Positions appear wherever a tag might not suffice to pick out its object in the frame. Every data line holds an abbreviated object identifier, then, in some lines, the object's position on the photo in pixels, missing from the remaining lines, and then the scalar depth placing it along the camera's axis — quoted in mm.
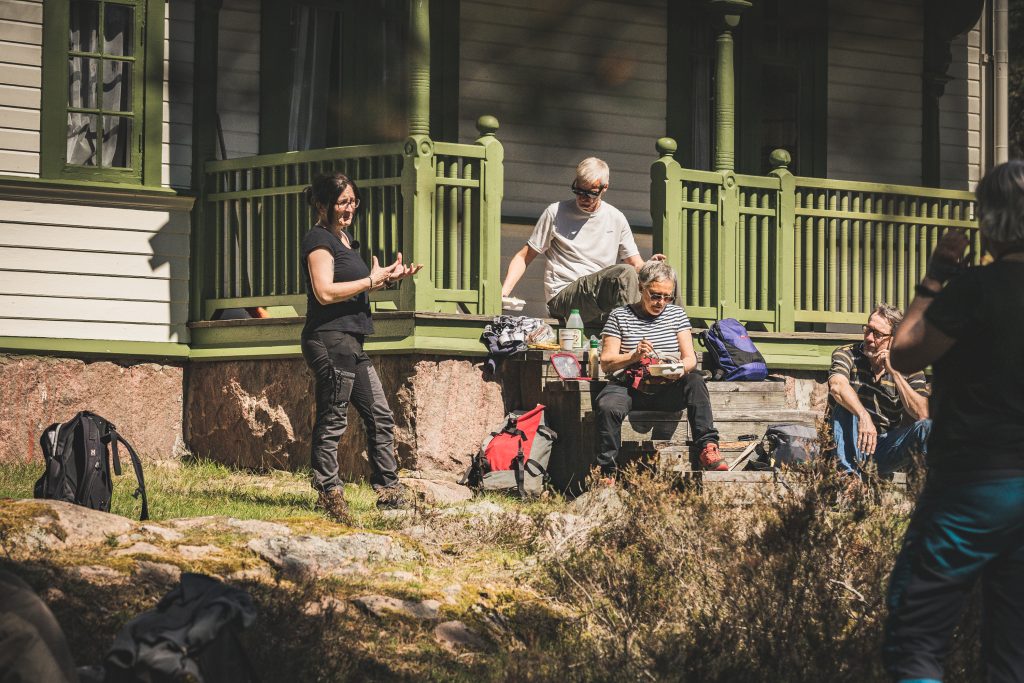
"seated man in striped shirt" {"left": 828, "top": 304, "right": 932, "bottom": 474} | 16078
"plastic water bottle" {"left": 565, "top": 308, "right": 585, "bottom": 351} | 19797
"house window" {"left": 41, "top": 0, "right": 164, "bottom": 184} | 21156
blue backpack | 19719
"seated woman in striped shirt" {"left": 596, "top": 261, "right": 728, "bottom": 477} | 17422
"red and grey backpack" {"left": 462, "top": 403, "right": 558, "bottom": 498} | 18375
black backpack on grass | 14219
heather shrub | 9539
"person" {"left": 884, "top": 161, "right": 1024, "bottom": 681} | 7336
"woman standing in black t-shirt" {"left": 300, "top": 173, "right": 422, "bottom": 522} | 14766
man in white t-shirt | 20000
